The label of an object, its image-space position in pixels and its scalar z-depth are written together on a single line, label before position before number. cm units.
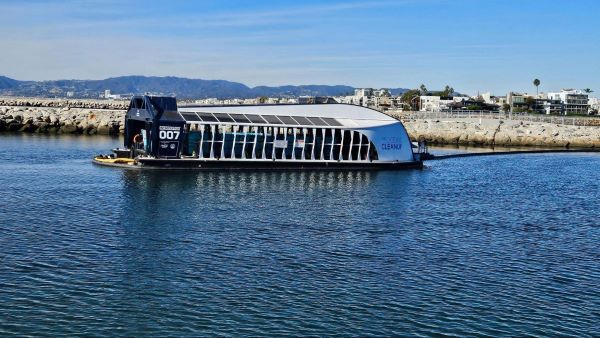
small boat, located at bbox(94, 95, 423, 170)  6234
